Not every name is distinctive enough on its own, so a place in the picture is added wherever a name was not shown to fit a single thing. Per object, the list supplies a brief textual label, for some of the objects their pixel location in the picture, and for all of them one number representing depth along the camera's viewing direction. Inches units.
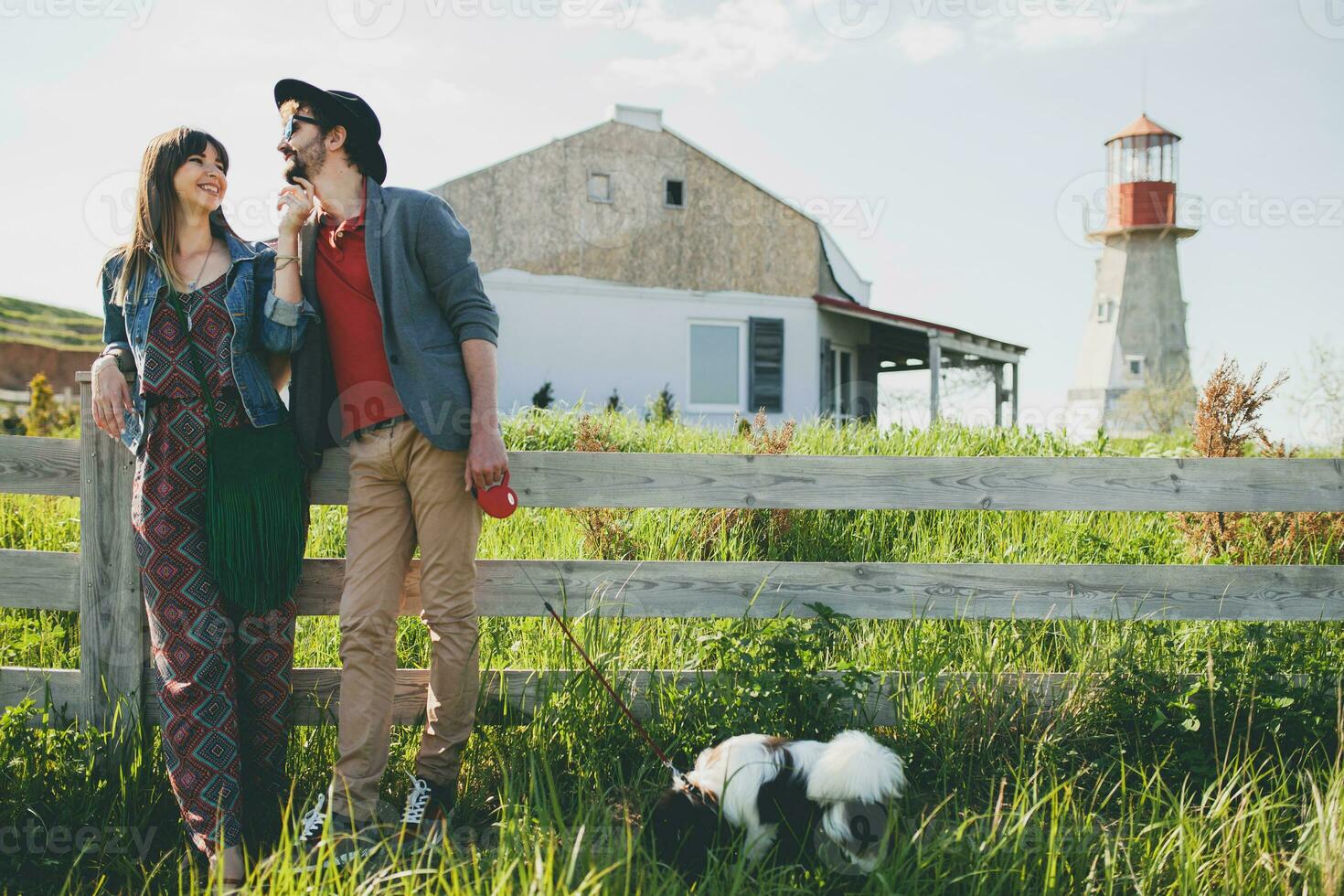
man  108.8
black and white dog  89.7
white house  647.8
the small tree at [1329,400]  589.3
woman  108.2
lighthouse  1347.2
